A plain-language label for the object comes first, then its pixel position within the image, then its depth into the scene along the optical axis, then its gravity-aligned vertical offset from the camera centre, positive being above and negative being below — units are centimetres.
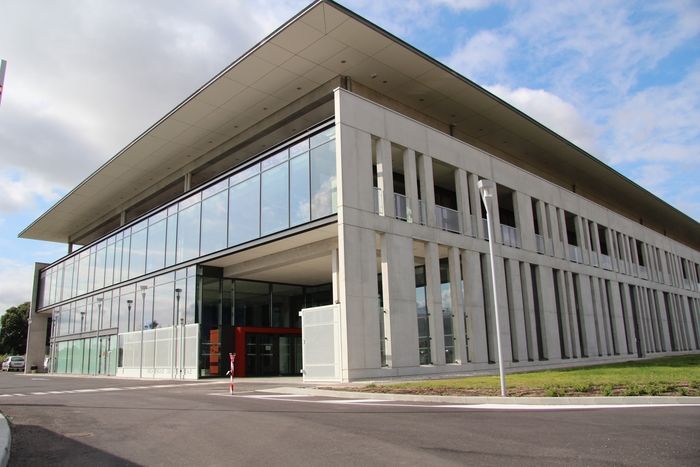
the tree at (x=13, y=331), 10188 +549
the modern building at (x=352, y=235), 2203 +590
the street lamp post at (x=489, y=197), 1438 +390
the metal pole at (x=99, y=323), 4238 +267
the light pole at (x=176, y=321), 3089 +196
